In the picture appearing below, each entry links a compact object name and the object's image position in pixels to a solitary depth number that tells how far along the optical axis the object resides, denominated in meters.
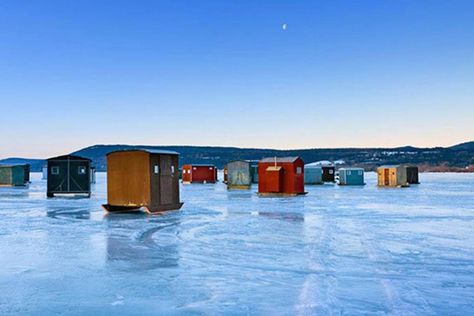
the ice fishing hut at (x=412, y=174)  57.00
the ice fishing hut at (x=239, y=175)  45.31
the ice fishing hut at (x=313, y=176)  54.75
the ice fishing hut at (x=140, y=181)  19.22
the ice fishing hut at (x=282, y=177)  32.28
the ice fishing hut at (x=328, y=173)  60.75
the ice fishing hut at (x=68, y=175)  32.16
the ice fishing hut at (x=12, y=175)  51.91
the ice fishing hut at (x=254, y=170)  54.00
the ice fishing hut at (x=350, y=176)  53.17
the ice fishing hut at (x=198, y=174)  65.56
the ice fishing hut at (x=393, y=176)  49.00
